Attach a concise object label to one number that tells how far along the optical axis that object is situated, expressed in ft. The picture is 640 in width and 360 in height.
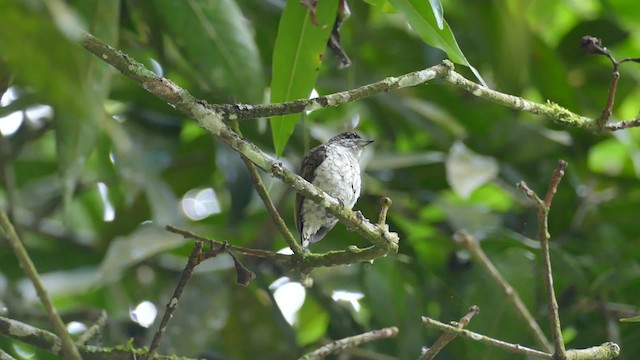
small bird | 21.63
